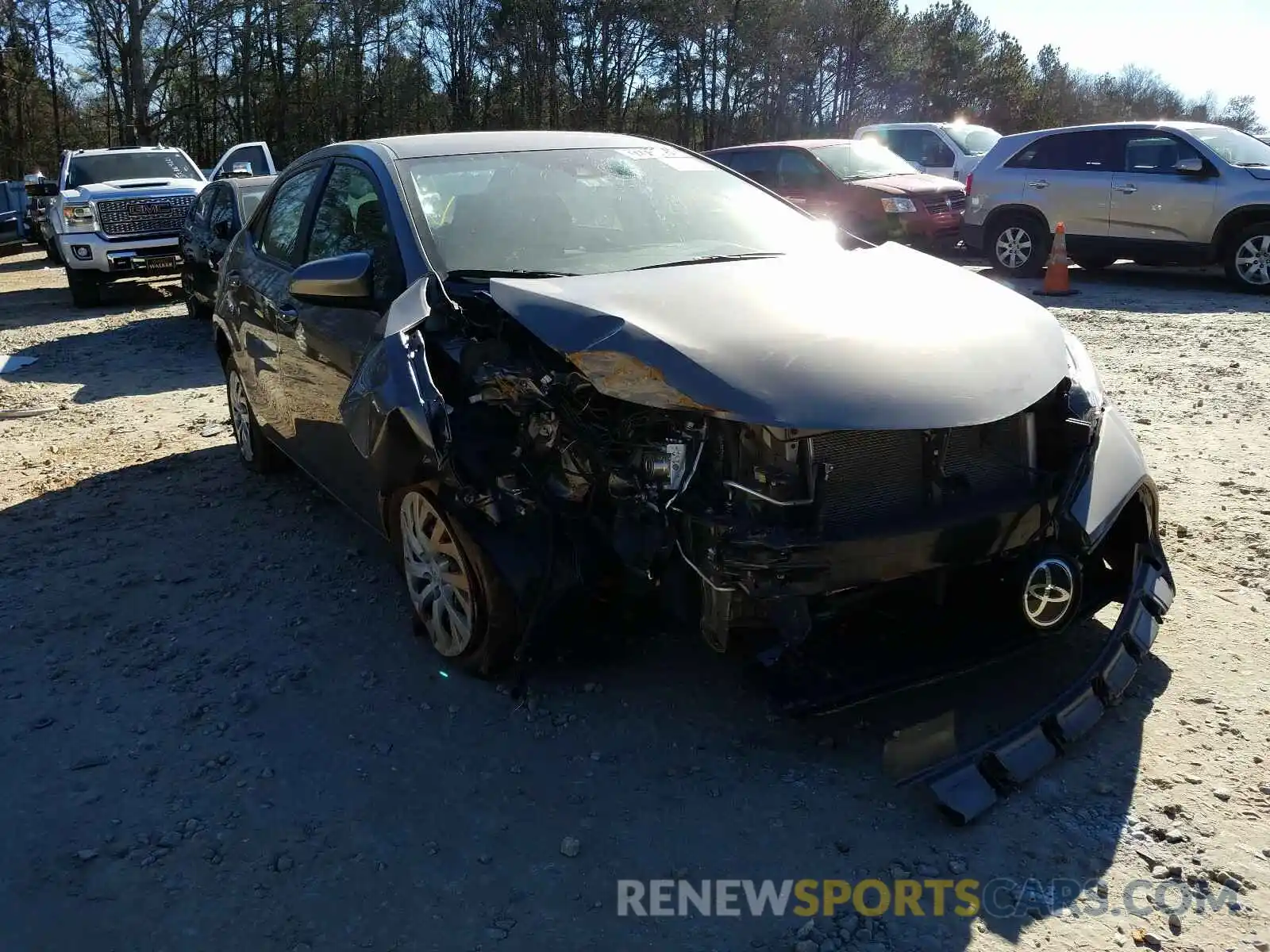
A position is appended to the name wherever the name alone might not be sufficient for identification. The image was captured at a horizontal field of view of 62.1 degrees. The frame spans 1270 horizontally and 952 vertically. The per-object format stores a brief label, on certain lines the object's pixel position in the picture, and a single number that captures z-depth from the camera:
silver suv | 10.89
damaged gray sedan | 2.83
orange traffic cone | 11.36
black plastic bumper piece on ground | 2.78
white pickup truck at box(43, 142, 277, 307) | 13.84
